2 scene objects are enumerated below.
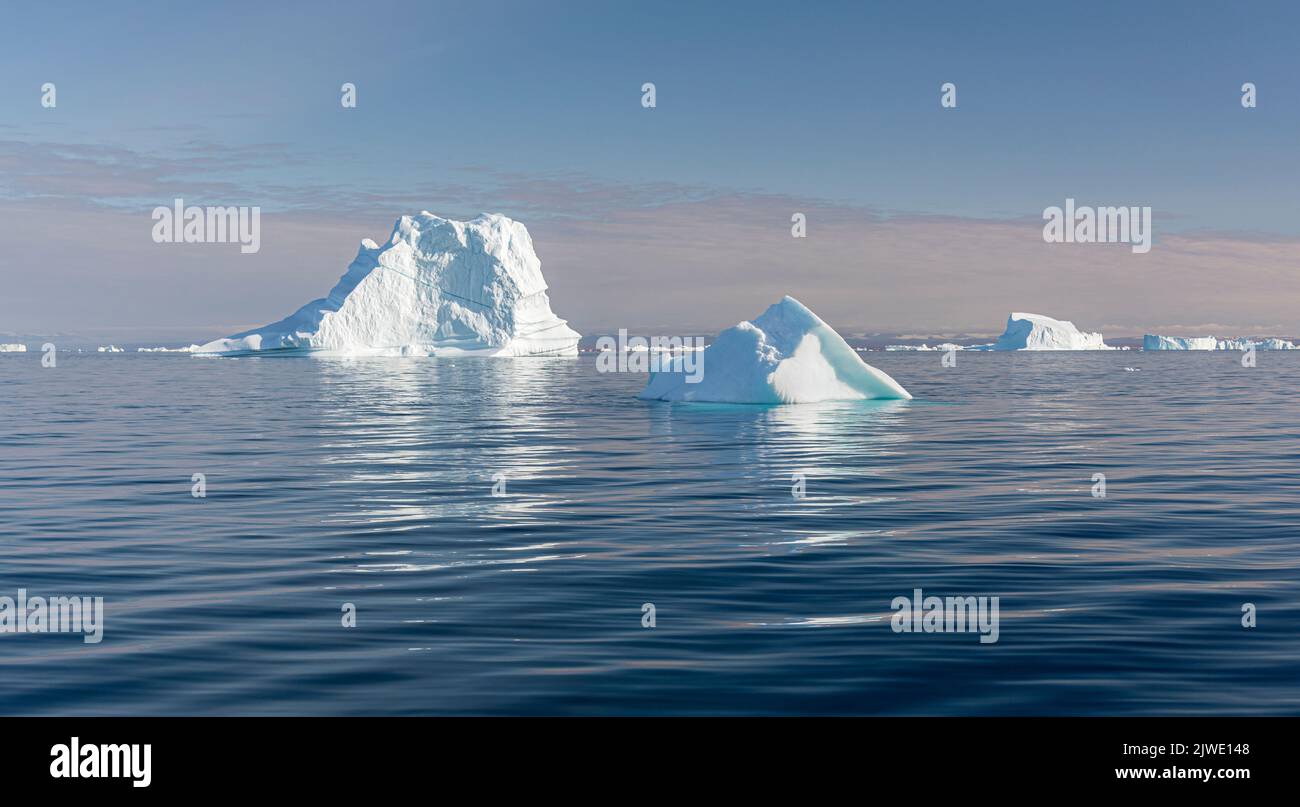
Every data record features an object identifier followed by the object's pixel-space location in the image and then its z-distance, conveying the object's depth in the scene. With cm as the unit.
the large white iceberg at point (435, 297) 9312
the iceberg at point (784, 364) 3112
